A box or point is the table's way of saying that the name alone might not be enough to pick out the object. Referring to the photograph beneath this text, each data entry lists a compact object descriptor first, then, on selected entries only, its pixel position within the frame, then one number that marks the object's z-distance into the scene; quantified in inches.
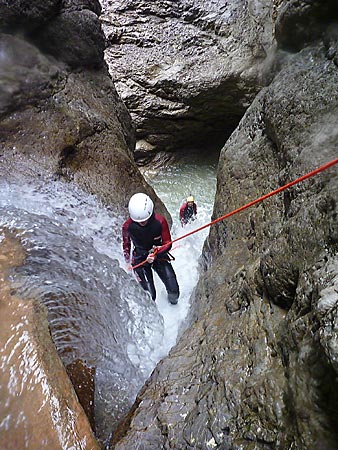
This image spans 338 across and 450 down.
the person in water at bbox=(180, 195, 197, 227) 266.8
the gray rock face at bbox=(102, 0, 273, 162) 329.7
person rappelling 157.8
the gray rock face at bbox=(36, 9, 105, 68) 215.0
